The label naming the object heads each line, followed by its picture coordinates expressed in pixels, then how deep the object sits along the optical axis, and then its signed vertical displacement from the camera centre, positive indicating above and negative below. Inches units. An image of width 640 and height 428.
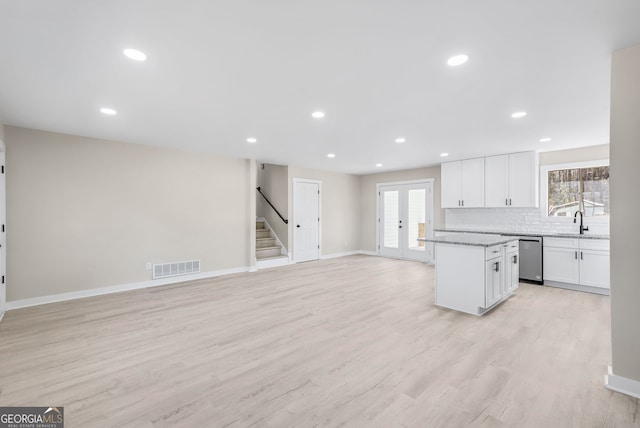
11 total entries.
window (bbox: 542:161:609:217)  204.2 +18.7
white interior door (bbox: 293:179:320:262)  301.3 -5.7
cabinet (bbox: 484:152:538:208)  220.5 +27.9
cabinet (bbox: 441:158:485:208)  247.3 +28.0
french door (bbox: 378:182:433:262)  304.0 -5.5
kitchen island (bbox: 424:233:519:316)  144.6 -30.8
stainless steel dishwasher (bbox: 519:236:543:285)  207.6 -32.4
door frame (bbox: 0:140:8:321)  149.2 -10.3
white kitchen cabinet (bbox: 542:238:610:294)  183.8 -32.0
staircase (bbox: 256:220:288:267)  286.3 -32.5
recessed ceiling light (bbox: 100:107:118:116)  134.0 +49.7
